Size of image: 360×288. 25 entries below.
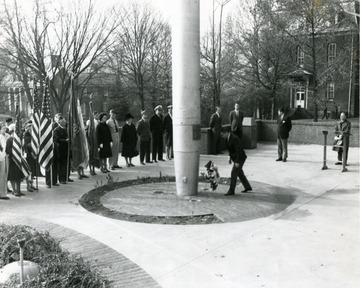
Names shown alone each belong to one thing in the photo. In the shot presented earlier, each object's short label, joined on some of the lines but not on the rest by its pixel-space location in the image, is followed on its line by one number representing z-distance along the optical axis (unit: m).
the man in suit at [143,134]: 15.47
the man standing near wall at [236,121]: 16.64
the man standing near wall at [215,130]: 17.47
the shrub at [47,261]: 4.20
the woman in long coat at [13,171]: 10.51
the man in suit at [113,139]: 14.41
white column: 9.70
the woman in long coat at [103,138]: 13.66
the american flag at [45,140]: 11.28
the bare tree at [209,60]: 26.89
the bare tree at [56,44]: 23.95
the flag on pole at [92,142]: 13.41
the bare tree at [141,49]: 34.81
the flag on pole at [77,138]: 12.65
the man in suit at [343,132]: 13.70
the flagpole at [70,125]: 12.56
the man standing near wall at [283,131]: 15.51
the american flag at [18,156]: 10.41
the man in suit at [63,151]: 12.23
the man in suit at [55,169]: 11.80
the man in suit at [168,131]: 16.47
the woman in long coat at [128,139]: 14.91
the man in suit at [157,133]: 16.14
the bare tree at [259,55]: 28.89
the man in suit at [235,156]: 10.19
